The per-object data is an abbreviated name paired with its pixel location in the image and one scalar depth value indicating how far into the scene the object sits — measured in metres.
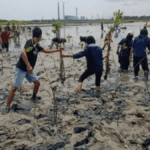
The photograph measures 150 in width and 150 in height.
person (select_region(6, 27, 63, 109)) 3.51
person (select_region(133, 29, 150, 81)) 5.41
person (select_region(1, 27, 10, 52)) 10.57
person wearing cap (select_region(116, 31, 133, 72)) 6.25
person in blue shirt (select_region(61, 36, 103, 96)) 4.31
